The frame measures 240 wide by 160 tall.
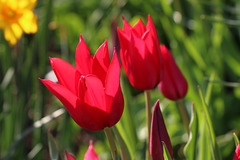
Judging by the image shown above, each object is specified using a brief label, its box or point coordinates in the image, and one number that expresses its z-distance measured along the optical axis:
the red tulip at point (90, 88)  0.94
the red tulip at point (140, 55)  0.99
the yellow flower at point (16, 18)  1.19
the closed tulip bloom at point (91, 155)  0.97
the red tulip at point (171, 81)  1.05
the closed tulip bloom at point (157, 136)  0.97
